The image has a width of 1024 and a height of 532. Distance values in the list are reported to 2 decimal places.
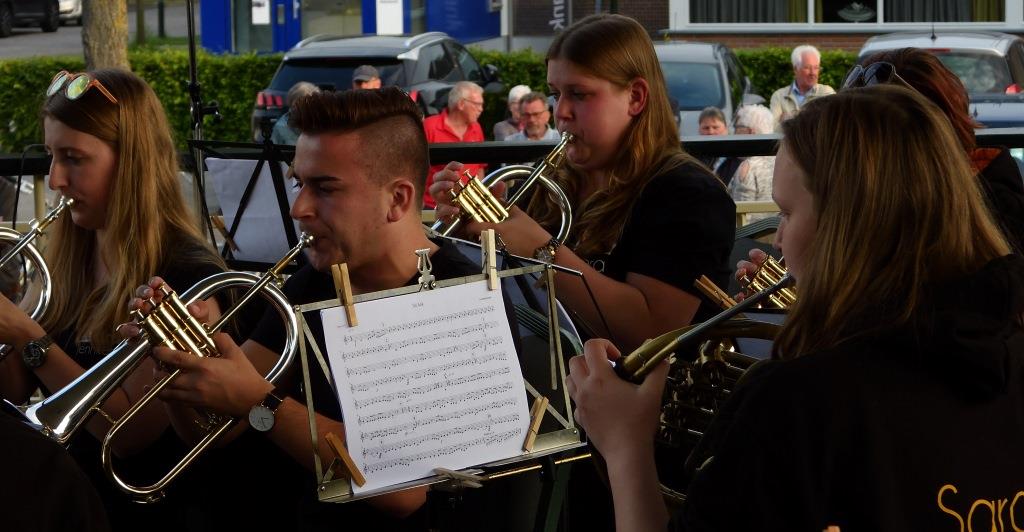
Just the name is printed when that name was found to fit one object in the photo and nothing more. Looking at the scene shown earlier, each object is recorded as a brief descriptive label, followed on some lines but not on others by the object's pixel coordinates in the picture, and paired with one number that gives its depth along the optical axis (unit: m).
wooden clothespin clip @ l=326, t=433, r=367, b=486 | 2.12
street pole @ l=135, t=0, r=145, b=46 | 22.30
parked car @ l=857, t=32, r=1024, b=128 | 11.66
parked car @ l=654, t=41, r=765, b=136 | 11.59
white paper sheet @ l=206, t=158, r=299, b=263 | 3.90
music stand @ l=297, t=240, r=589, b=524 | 2.14
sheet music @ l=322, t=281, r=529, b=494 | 2.14
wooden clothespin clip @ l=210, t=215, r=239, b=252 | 3.89
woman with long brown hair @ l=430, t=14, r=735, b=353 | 3.12
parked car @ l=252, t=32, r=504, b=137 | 12.21
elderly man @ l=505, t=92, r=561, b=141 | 9.09
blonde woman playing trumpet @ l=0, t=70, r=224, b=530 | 3.03
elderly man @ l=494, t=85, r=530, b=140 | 10.15
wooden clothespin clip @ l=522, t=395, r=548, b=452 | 2.28
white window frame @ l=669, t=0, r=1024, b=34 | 18.66
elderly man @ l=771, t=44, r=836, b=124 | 10.70
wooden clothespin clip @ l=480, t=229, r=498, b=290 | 2.25
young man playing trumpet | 2.52
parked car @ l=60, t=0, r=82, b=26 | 24.52
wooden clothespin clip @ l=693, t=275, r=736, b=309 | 2.73
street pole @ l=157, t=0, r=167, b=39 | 23.13
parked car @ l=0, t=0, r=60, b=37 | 23.50
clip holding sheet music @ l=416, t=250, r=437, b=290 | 2.21
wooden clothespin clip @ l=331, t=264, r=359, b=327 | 2.13
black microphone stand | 5.69
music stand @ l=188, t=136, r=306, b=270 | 3.81
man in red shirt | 9.64
